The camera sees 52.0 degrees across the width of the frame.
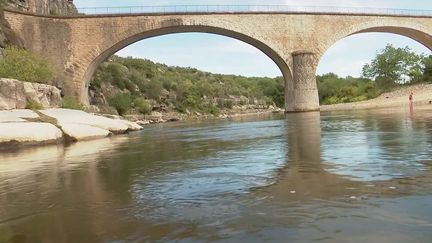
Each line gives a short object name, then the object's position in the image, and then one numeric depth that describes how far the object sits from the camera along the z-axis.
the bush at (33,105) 19.91
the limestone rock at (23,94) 18.54
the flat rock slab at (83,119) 17.55
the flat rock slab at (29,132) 13.98
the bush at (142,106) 55.77
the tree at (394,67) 57.53
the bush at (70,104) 27.30
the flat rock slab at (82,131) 15.80
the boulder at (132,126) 23.56
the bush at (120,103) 50.39
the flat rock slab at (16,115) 15.30
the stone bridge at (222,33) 35.72
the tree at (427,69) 54.68
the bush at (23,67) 24.72
